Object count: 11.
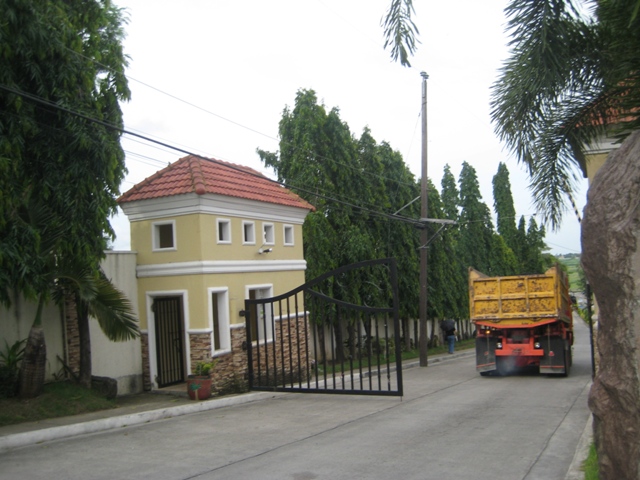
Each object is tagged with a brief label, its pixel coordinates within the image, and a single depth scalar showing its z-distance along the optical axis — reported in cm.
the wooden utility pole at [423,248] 2523
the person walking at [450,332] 3359
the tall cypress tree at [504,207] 5409
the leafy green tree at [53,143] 1134
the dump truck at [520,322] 1961
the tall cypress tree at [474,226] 4562
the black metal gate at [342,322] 1215
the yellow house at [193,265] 1644
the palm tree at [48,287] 1148
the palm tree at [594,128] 534
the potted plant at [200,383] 1527
